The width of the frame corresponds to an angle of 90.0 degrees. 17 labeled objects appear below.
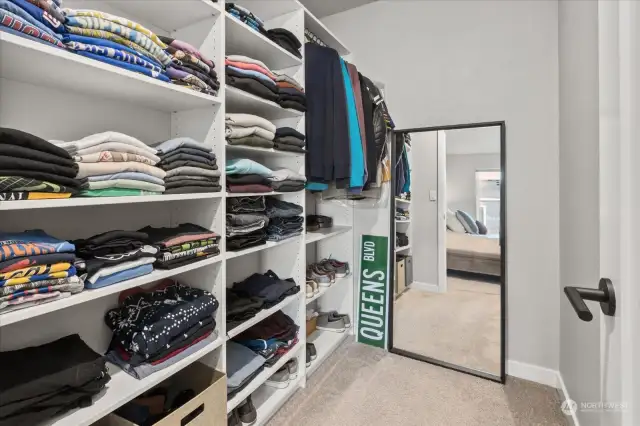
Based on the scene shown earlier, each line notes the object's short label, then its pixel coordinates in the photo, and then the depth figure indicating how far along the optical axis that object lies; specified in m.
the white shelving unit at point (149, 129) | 0.97
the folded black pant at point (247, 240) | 1.45
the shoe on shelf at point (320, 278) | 2.29
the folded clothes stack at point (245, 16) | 1.45
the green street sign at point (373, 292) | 2.47
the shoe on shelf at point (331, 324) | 2.52
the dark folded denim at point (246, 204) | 1.51
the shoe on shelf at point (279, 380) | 1.83
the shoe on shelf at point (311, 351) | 2.11
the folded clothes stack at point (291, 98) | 1.71
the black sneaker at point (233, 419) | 1.51
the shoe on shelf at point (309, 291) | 2.07
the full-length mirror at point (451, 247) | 2.12
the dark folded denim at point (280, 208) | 1.70
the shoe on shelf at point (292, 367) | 1.89
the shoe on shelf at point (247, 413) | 1.55
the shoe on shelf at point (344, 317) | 2.57
